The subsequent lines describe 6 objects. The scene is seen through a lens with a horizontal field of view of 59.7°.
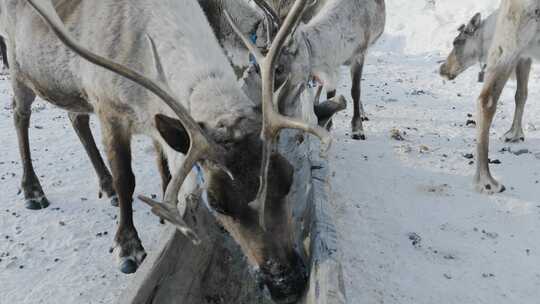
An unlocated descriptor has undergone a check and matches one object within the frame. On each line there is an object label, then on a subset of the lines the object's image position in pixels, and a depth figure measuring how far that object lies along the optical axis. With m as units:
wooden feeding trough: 1.75
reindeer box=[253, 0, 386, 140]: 4.20
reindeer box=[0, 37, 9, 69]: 6.30
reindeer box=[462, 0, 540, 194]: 3.38
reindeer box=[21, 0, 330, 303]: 1.84
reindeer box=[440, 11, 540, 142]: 4.67
